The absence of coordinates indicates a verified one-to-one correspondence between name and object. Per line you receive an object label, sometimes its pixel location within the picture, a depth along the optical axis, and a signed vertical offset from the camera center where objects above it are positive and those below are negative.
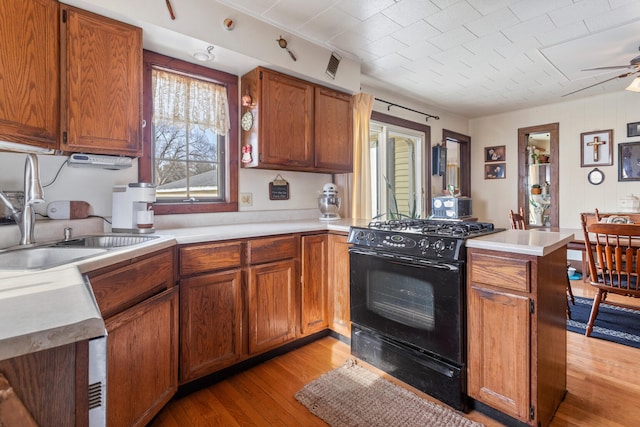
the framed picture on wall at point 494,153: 5.18 +0.93
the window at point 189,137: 2.25 +0.58
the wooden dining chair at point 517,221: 3.47 -0.11
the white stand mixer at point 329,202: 2.86 +0.09
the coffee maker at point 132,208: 1.93 +0.03
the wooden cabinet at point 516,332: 1.48 -0.59
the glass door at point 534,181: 4.91 +0.46
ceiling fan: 2.91 +1.30
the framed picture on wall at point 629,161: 4.09 +0.62
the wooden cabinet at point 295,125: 2.47 +0.73
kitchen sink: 1.32 -0.17
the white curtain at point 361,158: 3.14 +0.53
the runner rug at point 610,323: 2.50 -0.96
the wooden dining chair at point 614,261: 2.23 -0.38
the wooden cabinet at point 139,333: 1.28 -0.54
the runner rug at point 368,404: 1.63 -1.04
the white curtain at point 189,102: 2.27 +0.82
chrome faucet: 1.50 +0.05
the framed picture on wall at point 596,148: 4.27 +0.83
